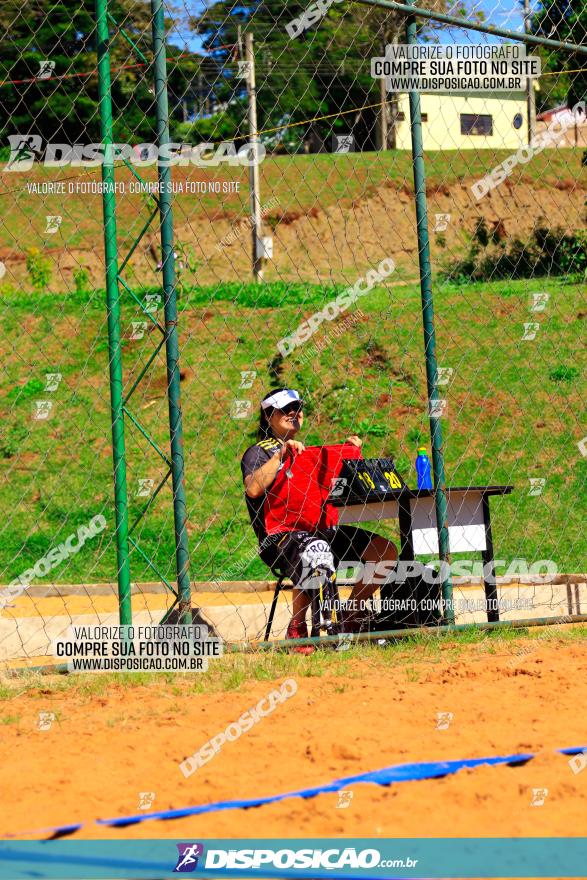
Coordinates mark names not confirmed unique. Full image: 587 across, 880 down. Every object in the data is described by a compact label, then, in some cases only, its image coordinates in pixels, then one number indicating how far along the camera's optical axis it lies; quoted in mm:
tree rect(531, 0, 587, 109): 26969
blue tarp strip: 6875
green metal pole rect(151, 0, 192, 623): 11297
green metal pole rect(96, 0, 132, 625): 11169
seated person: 11859
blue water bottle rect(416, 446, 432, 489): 14234
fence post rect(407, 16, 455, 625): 12414
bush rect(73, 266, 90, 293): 39181
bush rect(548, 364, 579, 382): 27312
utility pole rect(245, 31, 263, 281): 15087
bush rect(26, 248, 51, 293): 43241
